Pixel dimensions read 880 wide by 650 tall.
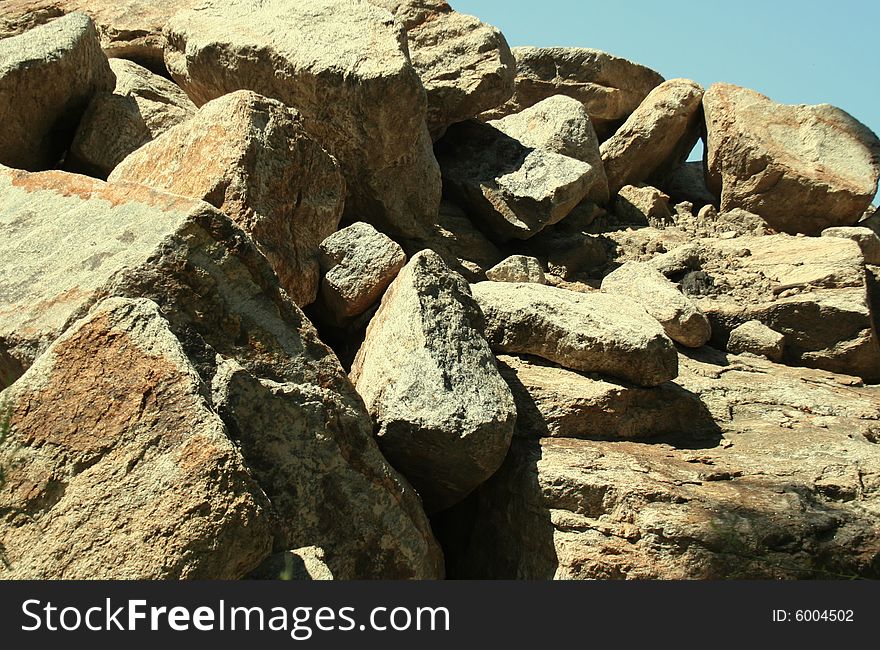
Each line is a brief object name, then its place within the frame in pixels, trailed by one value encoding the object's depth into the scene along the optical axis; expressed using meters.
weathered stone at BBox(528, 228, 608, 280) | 6.08
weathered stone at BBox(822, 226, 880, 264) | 6.43
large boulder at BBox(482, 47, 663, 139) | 8.20
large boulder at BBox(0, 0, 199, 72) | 6.86
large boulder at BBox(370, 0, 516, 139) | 6.06
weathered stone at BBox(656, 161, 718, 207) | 7.62
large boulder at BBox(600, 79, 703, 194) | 7.44
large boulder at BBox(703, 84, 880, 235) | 6.99
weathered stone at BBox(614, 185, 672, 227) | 7.09
